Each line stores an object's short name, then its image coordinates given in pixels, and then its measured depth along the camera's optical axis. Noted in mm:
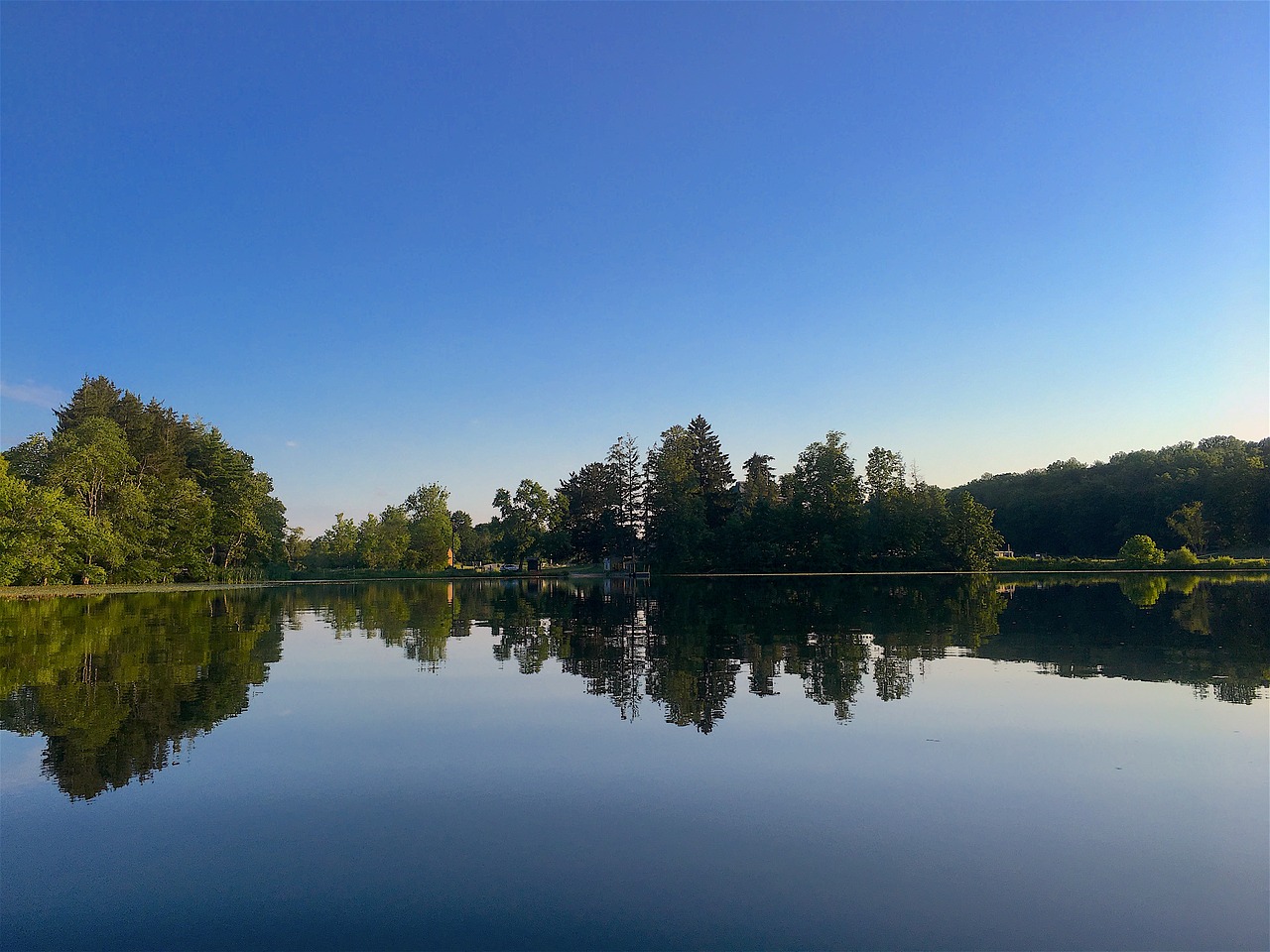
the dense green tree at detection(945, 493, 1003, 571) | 74375
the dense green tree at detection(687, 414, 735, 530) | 85562
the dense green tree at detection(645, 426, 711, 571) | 76500
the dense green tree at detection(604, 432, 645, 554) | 87312
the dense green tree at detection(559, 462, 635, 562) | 87688
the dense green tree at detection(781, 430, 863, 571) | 76125
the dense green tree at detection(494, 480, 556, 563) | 97312
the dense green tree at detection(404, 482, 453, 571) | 101062
